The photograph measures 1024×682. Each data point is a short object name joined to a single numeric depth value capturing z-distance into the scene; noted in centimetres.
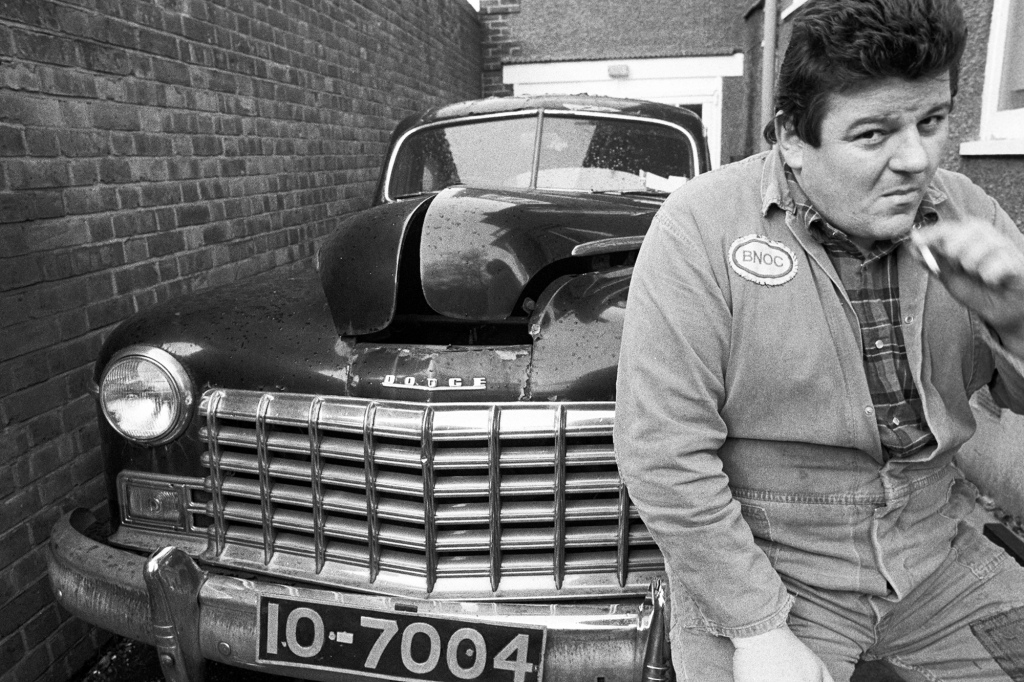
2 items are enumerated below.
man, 116
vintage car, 164
